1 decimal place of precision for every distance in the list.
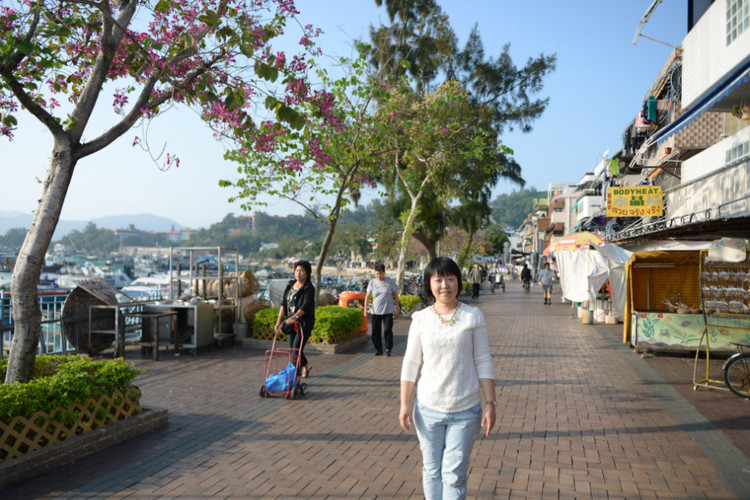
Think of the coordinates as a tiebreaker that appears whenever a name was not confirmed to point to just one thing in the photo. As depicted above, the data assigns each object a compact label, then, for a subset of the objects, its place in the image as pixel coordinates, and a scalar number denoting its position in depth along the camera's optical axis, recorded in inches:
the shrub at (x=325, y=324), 399.5
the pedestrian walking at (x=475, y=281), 1091.7
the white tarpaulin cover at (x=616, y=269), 500.7
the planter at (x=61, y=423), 160.6
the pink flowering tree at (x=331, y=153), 409.7
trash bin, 574.6
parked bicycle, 257.6
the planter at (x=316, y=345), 395.2
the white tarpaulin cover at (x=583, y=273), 543.2
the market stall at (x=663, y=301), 376.2
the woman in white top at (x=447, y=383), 113.5
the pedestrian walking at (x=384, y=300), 369.7
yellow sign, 571.5
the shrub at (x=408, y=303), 695.7
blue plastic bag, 261.9
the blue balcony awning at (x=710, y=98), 280.1
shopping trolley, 261.4
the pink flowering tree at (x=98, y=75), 188.2
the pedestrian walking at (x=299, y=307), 280.5
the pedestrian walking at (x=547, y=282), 890.1
